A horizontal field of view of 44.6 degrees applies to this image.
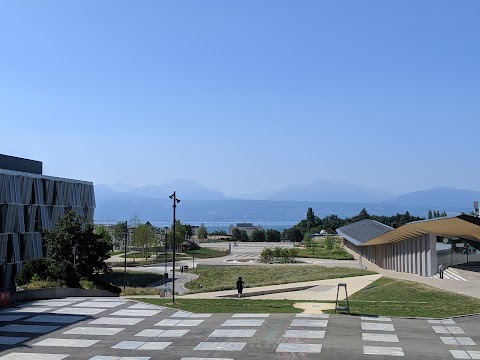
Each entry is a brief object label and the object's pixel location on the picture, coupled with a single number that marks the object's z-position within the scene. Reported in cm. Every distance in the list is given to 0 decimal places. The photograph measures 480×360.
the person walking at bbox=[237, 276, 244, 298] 3909
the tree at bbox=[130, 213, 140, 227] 15032
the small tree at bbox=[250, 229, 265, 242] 17125
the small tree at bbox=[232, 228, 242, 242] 17465
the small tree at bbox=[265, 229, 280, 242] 17300
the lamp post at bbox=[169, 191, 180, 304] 3655
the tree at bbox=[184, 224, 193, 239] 15320
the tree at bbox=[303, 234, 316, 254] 12262
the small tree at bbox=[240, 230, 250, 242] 17350
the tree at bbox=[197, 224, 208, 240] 17125
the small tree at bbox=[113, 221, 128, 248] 13001
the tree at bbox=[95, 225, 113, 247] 10706
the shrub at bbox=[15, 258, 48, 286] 4616
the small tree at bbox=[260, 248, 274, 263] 8978
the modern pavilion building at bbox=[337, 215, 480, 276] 4240
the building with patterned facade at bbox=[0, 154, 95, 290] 5756
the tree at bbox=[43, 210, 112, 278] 5100
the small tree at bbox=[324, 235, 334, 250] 10844
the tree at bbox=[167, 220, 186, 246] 12656
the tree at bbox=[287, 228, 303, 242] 18012
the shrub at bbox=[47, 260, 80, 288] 4444
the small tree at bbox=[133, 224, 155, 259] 11406
